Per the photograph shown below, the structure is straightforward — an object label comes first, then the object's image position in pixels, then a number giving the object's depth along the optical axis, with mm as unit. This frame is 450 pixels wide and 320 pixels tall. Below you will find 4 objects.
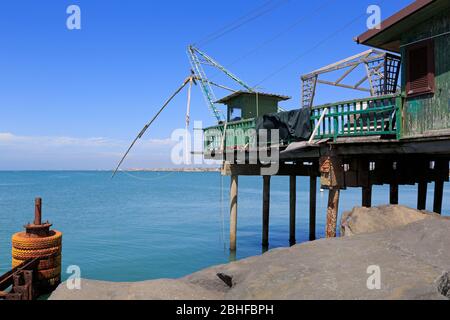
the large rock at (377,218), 9250
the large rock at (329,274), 5137
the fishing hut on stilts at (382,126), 10320
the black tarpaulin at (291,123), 12352
